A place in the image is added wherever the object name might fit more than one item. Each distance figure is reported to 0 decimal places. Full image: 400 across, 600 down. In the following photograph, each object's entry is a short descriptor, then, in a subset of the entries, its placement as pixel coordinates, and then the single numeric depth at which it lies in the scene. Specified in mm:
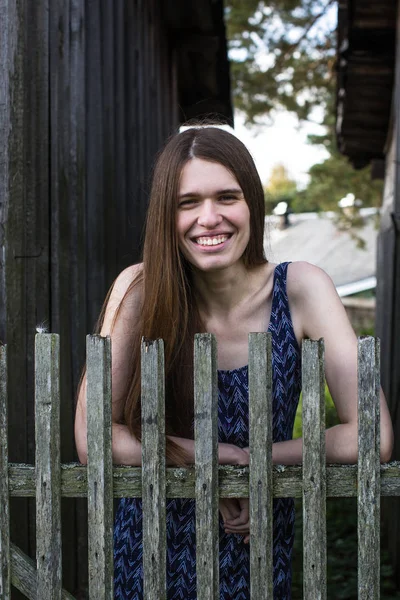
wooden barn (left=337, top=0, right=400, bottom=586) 4832
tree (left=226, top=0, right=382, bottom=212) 15930
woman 2359
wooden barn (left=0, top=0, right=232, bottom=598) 2963
